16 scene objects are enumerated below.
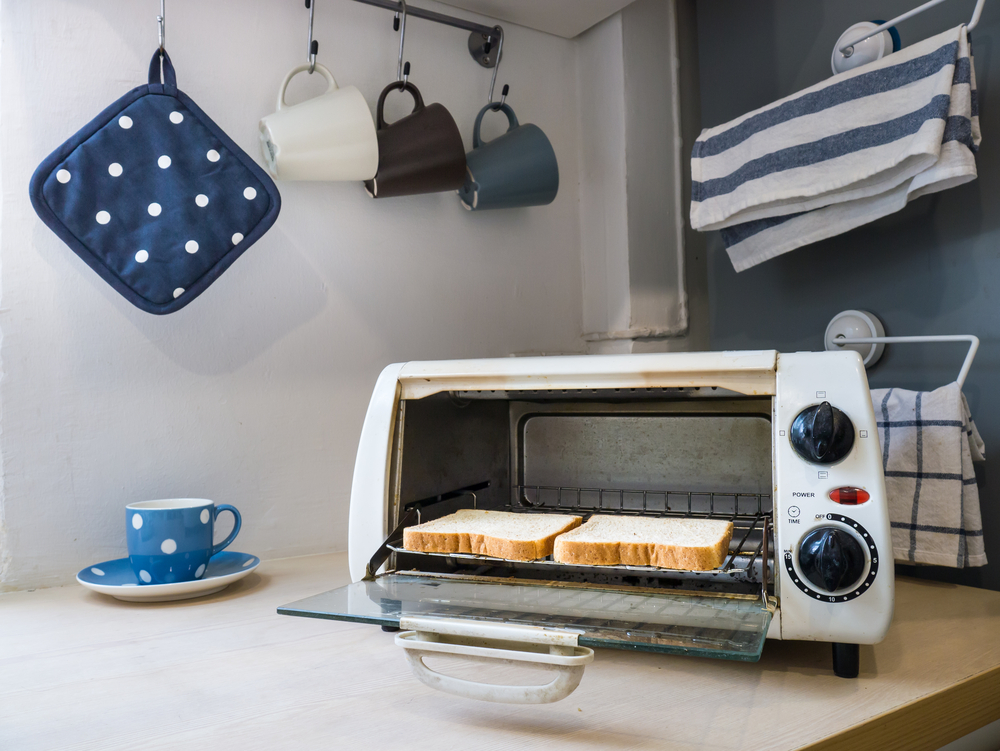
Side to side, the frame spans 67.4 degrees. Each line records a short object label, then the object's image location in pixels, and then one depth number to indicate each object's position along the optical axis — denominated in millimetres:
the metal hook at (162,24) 957
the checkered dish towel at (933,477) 823
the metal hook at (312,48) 1039
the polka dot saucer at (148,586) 820
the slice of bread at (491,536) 667
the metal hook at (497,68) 1213
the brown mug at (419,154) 1062
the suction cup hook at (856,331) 1035
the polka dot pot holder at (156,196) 890
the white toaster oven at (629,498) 543
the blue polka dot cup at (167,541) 836
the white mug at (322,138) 975
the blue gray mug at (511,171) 1147
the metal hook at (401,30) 1114
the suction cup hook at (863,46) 974
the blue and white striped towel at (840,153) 843
